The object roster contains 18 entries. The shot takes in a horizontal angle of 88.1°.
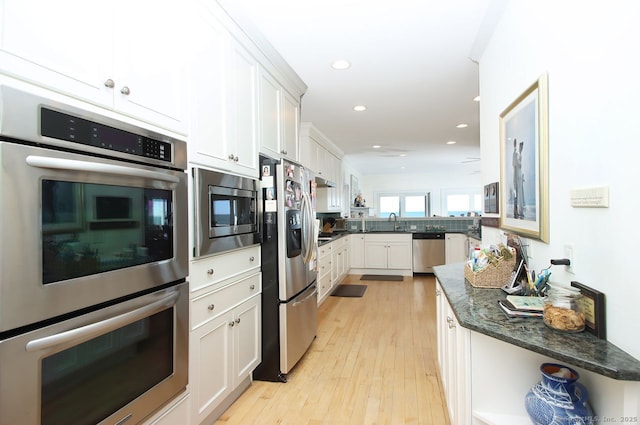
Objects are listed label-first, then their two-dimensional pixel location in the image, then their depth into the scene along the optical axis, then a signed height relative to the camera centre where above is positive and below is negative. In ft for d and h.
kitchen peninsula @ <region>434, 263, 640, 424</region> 3.14 -1.79
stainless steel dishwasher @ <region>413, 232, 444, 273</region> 20.21 -2.43
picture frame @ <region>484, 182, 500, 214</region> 7.58 +0.31
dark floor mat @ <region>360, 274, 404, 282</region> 19.60 -3.99
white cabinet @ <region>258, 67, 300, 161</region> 8.03 +2.54
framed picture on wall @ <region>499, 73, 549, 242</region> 4.99 +0.83
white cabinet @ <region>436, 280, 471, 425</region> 4.43 -2.47
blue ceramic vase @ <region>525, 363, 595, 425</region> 3.46 -2.07
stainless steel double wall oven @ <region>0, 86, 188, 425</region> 2.98 -0.57
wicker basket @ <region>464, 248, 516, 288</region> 6.06 -1.16
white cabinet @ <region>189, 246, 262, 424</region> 5.60 -2.21
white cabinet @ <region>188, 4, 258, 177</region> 5.65 +2.19
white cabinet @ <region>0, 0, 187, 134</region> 3.09 +1.84
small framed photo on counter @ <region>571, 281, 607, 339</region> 3.62 -1.14
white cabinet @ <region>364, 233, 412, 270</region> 20.44 -2.46
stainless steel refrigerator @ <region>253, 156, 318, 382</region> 7.91 -1.37
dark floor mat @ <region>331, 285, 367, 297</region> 16.28 -4.04
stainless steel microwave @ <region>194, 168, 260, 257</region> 5.60 +0.02
